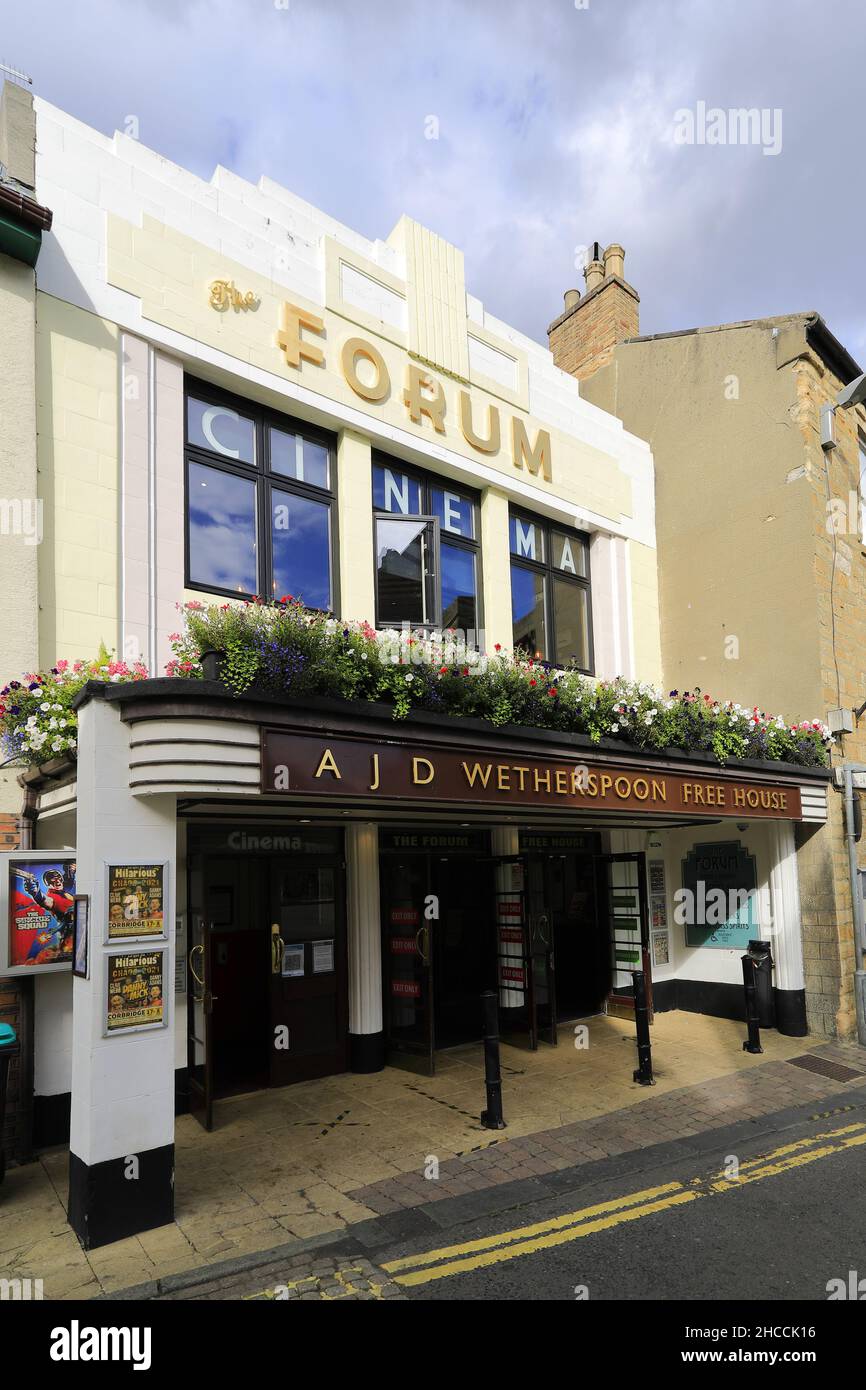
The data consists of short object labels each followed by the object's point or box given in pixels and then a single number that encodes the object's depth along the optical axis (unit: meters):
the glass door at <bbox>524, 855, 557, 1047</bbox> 10.32
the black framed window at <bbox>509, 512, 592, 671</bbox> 11.34
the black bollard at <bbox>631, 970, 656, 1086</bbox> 8.79
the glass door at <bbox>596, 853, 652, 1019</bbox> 10.55
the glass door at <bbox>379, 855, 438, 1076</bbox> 9.03
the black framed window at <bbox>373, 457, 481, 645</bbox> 9.62
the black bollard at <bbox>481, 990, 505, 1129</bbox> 7.34
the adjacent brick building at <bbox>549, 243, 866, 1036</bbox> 11.32
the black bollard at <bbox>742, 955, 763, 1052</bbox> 10.01
